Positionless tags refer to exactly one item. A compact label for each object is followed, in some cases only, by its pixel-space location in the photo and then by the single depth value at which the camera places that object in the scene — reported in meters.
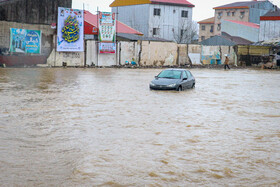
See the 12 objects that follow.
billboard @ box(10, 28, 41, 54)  32.81
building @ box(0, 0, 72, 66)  32.53
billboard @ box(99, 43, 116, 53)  38.16
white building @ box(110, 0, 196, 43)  67.62
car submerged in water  18.69
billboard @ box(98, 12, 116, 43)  37.78
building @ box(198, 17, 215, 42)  97.19
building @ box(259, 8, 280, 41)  59.16
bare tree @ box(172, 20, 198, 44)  70.50
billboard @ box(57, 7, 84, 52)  35.16
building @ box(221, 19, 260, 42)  73.19
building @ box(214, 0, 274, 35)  86.25
